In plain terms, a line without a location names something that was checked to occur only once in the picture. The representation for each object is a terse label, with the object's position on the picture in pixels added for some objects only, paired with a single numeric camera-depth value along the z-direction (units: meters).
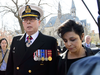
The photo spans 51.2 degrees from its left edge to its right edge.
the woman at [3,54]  3.68
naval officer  1.91
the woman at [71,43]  1.70
